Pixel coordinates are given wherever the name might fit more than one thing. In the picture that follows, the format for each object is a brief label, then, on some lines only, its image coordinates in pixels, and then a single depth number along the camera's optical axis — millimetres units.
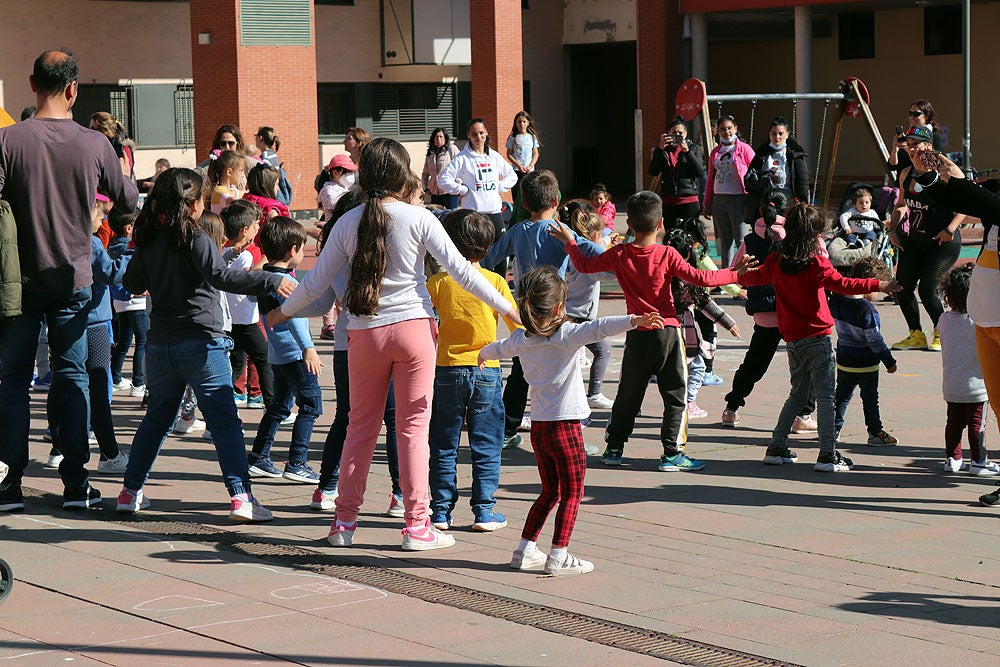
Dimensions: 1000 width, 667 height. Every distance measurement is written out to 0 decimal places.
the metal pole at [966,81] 21625
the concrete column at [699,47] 37156
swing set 18750
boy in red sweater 8555
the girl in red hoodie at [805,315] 8562
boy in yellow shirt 7137
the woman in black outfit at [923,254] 13234
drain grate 5176
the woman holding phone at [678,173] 18828
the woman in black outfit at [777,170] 17328
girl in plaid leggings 6422
